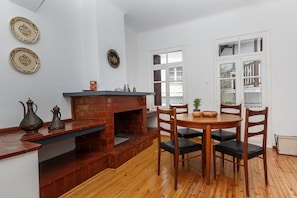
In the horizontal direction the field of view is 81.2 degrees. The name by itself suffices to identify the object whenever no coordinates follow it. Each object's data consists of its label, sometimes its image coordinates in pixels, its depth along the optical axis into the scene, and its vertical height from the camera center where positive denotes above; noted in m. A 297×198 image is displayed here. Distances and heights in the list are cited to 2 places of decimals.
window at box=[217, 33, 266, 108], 3.55 +0.52
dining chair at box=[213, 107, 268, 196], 1.89 -0.64
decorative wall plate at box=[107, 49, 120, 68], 3.35 +0.76
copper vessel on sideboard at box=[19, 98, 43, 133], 1.95 -0.27
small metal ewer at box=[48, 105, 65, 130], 2.22 -0.33
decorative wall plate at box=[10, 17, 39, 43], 2.24 +0.92
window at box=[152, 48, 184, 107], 4.53 +0.51
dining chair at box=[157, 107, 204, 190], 2.09 -0.64
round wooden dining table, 2.10 -0.37
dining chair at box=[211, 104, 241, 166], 2.60 -0.63
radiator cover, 3.04 -0.92
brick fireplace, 2.69 -0.31
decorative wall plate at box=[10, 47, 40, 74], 2.21 +0.51
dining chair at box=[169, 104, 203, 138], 2.80 -0.63
